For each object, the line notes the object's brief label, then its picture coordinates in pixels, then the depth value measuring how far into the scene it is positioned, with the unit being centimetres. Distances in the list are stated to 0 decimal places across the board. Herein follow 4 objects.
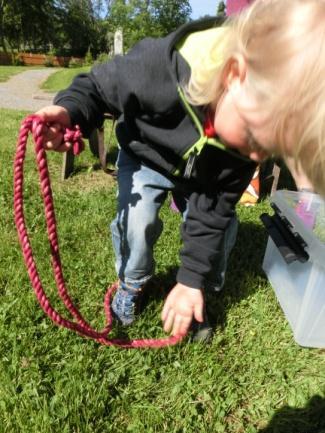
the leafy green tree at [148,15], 2714
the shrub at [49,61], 3079
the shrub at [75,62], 3117
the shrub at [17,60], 2944
